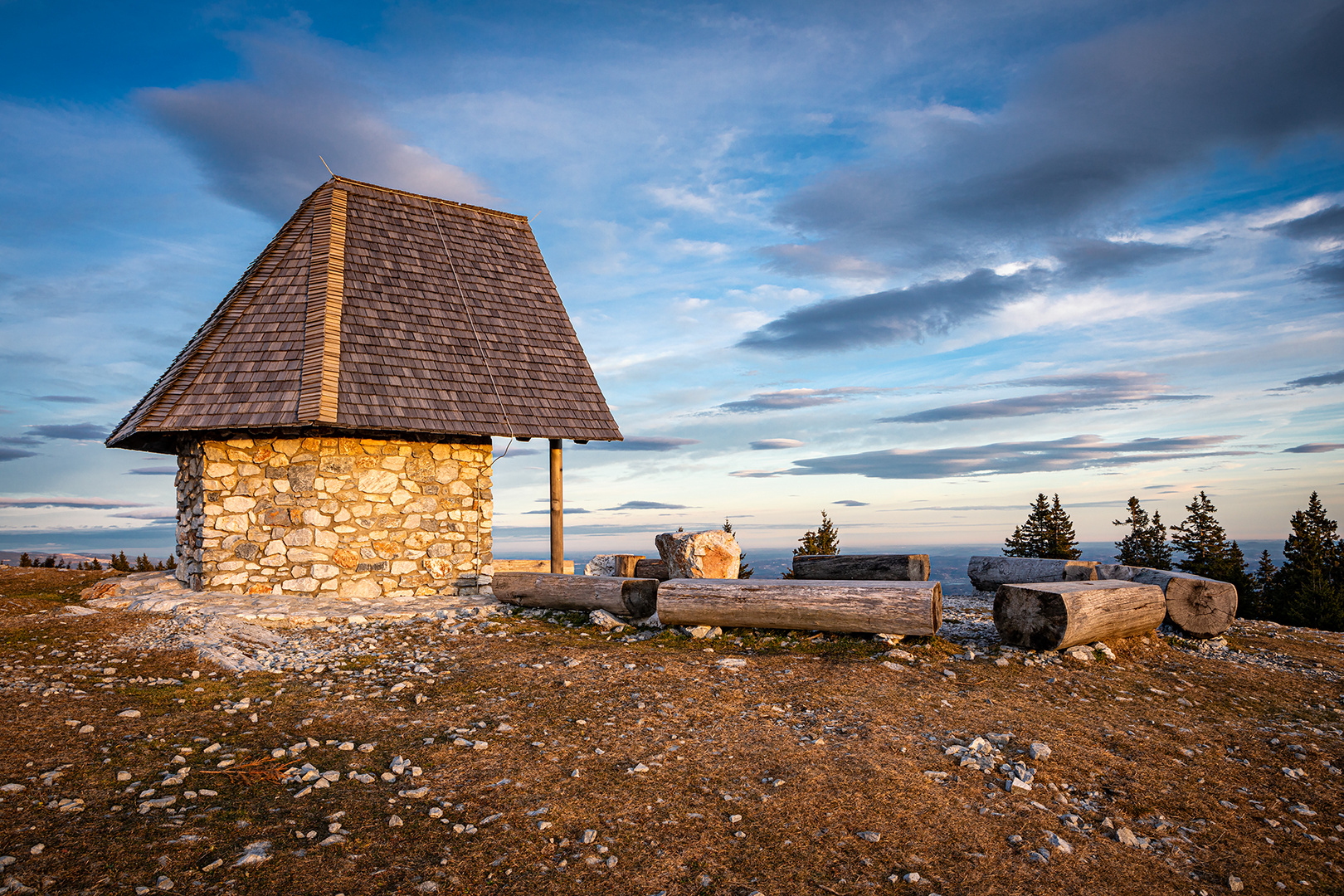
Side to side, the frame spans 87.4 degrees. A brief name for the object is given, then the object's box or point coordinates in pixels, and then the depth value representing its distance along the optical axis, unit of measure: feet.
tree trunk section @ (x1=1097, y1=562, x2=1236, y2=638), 32.78
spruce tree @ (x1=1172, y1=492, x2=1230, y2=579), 75.25
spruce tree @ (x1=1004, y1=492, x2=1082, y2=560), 75.46
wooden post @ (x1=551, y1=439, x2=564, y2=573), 44.04
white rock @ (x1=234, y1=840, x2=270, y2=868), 12.62
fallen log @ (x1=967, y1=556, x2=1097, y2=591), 38.40
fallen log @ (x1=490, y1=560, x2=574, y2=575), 46.34
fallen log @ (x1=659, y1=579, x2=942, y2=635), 27.30
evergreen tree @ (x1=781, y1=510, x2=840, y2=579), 78.69
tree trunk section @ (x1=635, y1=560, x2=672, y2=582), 39.34
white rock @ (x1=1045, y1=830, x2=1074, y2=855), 13.97
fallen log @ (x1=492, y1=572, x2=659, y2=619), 32.24
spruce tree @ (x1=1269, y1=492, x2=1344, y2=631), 69.10
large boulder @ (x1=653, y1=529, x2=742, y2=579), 36.40
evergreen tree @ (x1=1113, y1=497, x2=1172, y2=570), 75.82
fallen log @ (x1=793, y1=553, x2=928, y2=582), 39.60
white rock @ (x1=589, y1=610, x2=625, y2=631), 31.78
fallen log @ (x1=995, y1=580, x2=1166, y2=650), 26.91
